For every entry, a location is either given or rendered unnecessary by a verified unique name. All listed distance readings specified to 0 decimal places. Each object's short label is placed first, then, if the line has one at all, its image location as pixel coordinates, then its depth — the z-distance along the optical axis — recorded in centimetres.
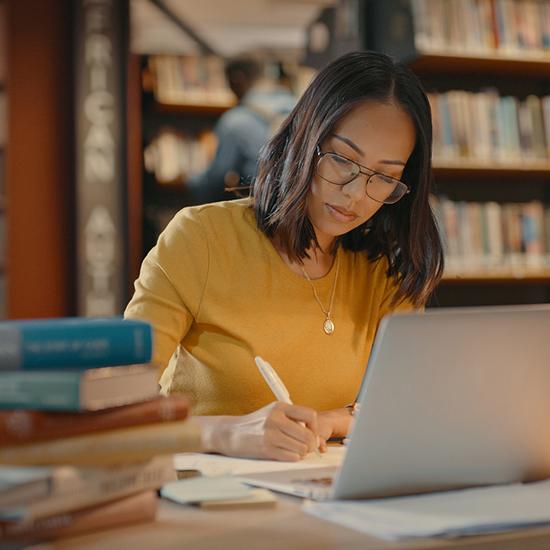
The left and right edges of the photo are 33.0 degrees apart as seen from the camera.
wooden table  79
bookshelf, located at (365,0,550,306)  358
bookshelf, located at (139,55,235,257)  443
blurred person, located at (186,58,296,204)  381
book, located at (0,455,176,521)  76
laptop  89
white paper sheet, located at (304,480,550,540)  83
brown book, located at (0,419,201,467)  79
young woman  156
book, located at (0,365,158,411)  80
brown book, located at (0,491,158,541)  76
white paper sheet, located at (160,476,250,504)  95
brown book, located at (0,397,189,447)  79
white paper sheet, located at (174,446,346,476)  115
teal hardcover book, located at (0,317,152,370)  81
